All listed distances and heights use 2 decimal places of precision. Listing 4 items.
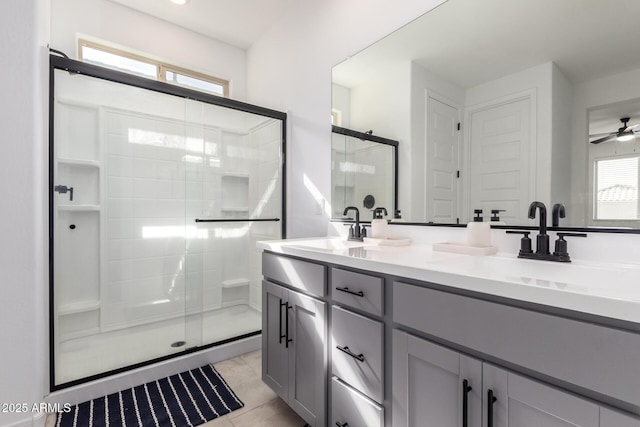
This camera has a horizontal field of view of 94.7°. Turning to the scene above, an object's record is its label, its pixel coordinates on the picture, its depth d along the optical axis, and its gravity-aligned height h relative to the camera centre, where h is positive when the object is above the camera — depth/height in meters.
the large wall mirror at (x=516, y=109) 1.02 +0.44
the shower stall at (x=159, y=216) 2.03 -0.04
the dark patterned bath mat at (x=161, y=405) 1.51 -1.08
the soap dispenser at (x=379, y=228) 1.69 -0.09
